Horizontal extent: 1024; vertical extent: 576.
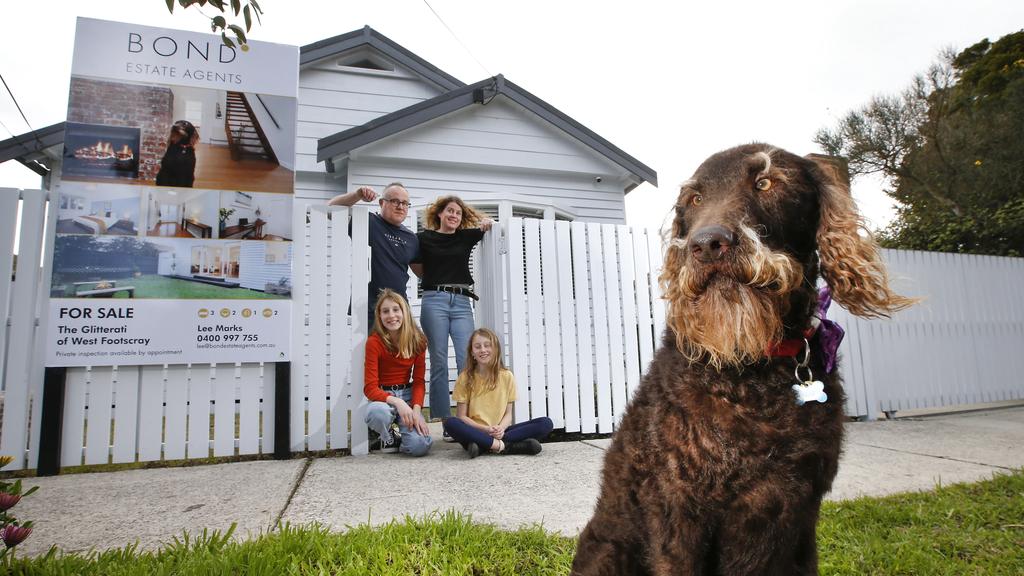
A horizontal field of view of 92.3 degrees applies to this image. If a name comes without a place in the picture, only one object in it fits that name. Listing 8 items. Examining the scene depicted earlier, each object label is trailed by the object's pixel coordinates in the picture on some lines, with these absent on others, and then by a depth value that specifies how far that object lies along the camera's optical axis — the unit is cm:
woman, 471
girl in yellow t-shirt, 414
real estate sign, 390
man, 467
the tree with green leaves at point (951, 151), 902
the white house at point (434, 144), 793
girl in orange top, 408
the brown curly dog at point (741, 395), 121
